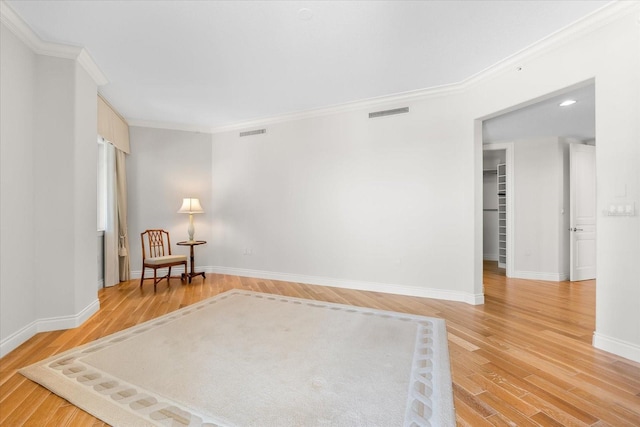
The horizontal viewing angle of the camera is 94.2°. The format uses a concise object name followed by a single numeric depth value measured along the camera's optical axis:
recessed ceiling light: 4.00
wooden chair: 4.70
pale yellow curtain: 5.07
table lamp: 5.32
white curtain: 4.80
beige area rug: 1.71
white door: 5.51
